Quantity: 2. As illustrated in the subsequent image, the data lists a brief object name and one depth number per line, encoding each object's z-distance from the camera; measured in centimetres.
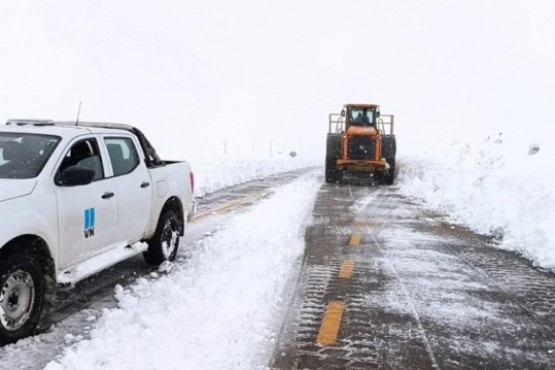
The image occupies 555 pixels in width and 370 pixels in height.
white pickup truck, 443
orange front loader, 2059
